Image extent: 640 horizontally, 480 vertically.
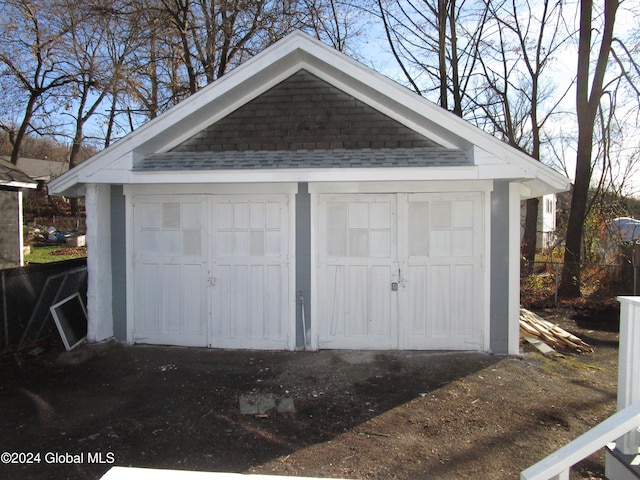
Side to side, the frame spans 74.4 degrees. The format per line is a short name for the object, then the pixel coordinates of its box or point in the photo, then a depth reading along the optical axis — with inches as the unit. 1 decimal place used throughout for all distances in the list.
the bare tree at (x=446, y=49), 621.3
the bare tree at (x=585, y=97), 468.4
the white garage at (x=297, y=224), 241.1
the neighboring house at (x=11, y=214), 435.5
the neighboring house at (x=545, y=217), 1031.3
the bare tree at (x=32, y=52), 755.4
